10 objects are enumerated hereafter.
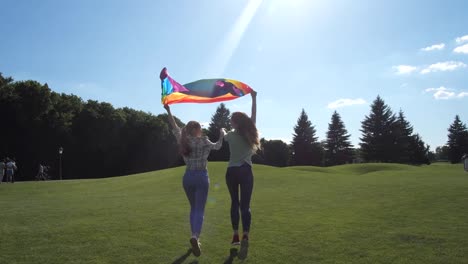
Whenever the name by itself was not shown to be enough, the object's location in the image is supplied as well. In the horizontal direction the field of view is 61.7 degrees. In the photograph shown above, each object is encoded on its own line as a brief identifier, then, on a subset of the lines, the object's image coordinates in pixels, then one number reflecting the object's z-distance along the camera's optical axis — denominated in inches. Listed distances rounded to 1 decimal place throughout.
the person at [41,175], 1871.3
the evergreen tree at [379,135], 3321.9
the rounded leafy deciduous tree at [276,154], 3725.4
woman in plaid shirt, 295.1
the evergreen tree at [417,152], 3540.8
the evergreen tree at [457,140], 3793.6
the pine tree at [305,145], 3639.3
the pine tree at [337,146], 3686.0
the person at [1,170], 1378.0
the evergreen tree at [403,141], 3319.4
